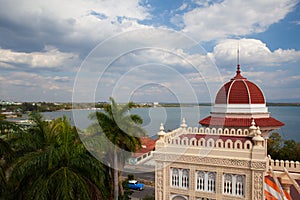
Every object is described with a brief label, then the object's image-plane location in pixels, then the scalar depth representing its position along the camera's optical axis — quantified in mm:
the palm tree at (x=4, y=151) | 10398
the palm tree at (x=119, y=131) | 15875
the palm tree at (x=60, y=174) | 9562
